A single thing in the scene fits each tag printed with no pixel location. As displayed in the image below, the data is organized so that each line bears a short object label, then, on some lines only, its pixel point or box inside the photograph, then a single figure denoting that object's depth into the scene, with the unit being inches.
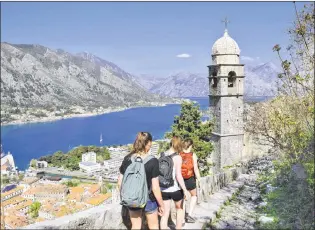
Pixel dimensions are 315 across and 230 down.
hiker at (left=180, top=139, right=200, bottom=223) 156.9
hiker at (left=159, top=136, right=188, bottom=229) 137.3
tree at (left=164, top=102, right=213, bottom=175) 507.2
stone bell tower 592.4
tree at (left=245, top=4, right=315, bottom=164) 158.1
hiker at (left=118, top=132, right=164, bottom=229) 118.7
